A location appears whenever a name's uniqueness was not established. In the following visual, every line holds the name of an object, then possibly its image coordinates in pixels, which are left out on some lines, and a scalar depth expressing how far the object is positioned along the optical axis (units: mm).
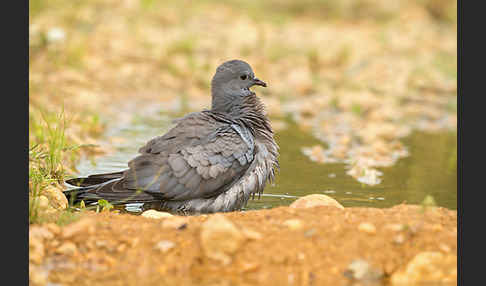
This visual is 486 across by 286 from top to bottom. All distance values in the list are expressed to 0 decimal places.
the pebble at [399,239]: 7843
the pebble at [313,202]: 9594
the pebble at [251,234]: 7766
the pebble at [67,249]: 7770
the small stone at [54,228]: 7961
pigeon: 10430
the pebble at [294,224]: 8039
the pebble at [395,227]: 7926
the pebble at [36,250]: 7578
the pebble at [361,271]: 7512
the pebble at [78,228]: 7914
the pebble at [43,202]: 8547
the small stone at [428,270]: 7469
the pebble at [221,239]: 7559
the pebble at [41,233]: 7809
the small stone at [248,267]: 7562
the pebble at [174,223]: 8086
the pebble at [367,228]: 7939
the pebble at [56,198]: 10117
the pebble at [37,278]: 7297
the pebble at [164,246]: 7723
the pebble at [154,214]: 9534
